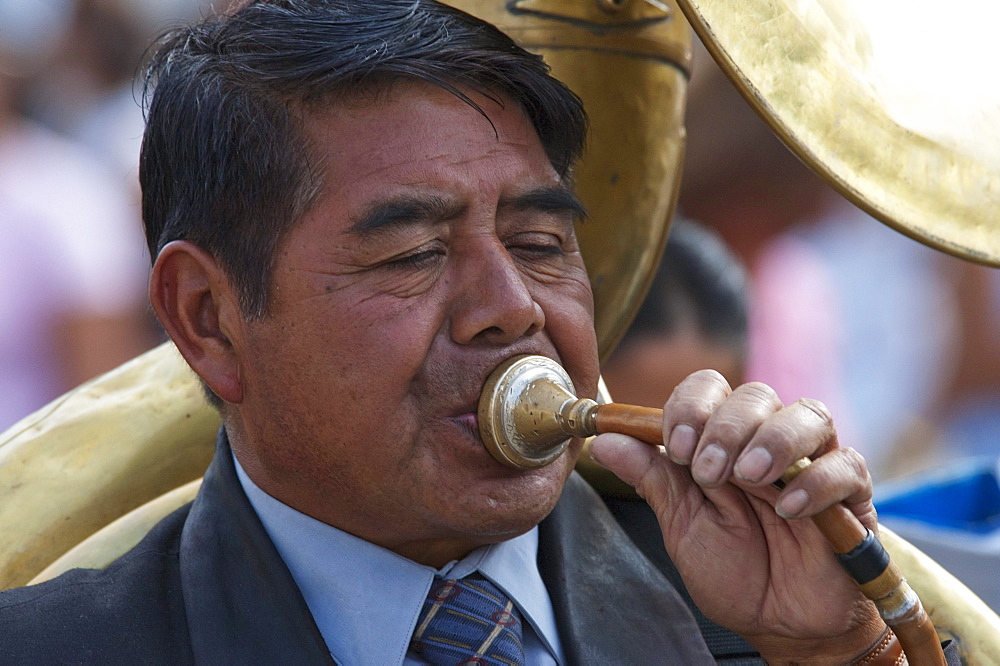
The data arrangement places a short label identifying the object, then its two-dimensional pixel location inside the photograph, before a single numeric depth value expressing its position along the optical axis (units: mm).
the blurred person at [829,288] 8805
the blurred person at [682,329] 6469
